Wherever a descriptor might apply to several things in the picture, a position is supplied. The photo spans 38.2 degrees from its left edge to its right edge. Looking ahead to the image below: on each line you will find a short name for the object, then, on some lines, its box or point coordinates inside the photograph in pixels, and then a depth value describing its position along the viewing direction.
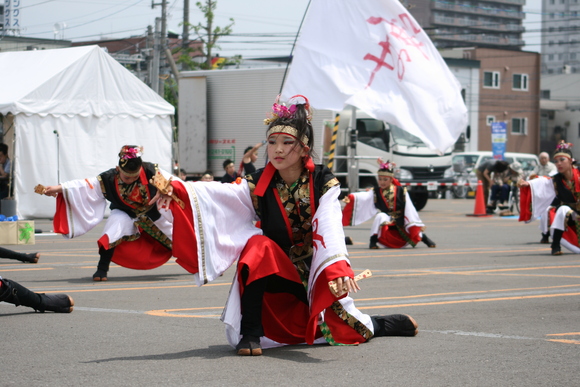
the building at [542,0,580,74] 130.00
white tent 18.81
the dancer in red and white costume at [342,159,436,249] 14.29
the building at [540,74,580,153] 68.31
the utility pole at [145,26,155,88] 40.38
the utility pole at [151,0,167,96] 34.00
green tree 40.06
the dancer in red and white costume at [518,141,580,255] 12.49
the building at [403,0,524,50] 123.75
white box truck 25.03
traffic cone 24.14
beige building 60.34
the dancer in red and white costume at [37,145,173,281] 9.35
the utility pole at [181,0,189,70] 39.78
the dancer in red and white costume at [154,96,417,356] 5.20
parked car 35.11
